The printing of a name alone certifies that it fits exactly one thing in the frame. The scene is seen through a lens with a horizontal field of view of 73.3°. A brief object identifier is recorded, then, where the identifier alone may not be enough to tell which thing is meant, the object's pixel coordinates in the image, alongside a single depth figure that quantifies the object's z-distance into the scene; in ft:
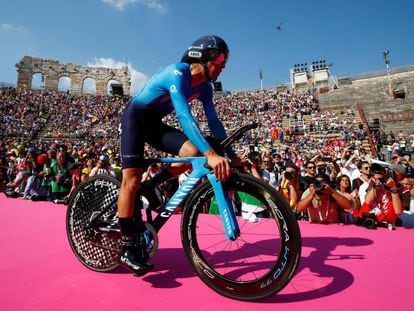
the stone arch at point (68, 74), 159.33
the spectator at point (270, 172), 19.88
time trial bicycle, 5.81
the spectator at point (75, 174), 23.39
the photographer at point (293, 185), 14.93
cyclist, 7.01
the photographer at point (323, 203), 13.39
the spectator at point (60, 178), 24.04
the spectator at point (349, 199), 13.80
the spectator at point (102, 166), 22.03
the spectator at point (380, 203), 12.56
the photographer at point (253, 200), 9.61
